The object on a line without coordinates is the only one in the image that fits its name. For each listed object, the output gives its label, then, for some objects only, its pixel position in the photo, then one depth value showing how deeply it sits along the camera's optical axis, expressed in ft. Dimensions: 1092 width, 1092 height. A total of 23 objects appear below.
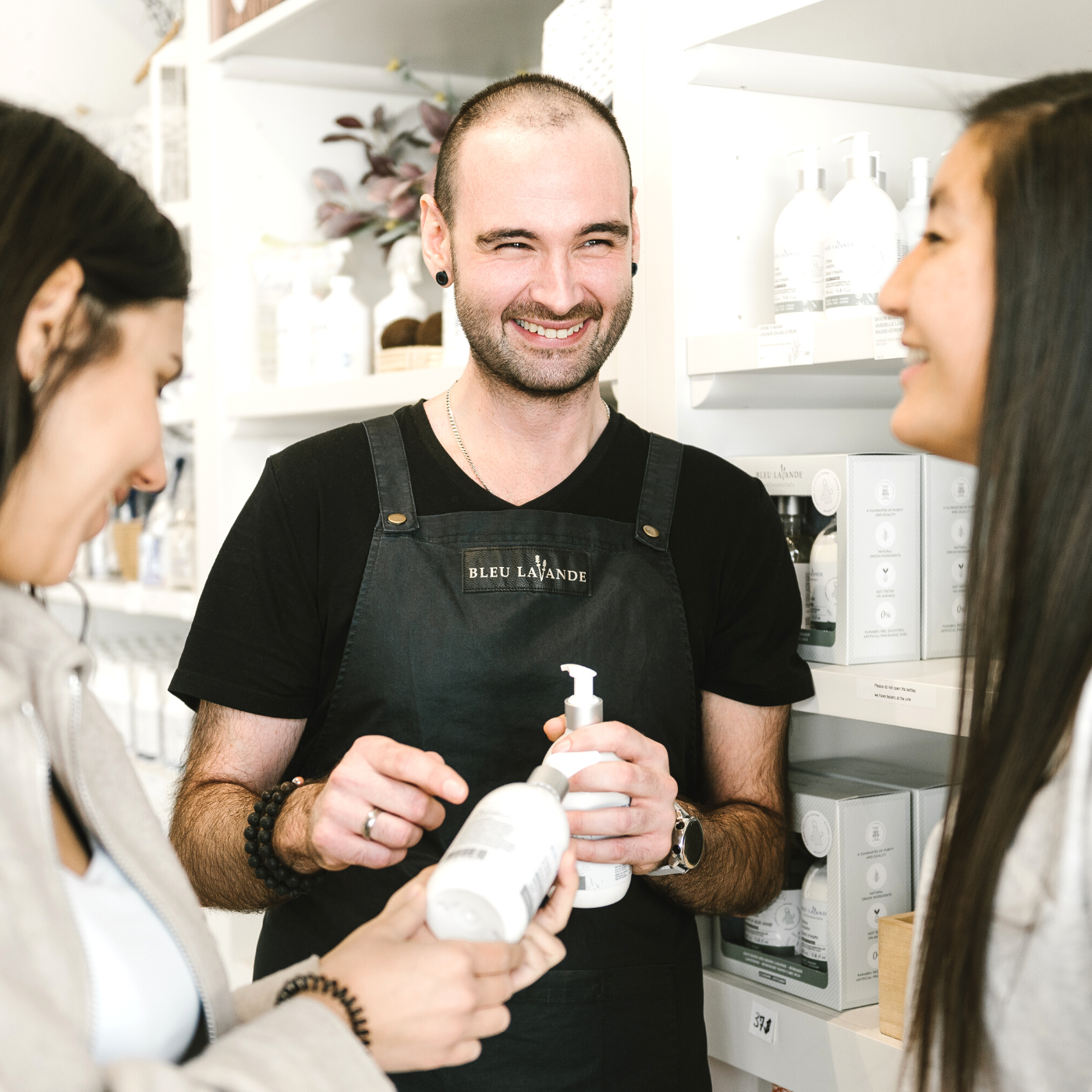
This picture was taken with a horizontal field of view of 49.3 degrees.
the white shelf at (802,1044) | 4.50
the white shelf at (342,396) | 6.41
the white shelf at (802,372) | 4.38
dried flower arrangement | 7.67
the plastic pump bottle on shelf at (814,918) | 4.84
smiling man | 4.53
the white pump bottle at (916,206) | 4.82
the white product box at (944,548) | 4.79
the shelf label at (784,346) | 4.56
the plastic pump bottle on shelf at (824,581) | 4.76
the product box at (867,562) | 4.66
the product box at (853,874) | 4.77
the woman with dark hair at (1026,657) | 2.50
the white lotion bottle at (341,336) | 7.66
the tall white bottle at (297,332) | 7.84
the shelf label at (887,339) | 4.18
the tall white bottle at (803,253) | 4.91
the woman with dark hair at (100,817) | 2.41
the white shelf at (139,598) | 8.49
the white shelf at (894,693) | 4.19
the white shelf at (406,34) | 6.91
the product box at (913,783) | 4.94
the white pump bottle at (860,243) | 4.66
